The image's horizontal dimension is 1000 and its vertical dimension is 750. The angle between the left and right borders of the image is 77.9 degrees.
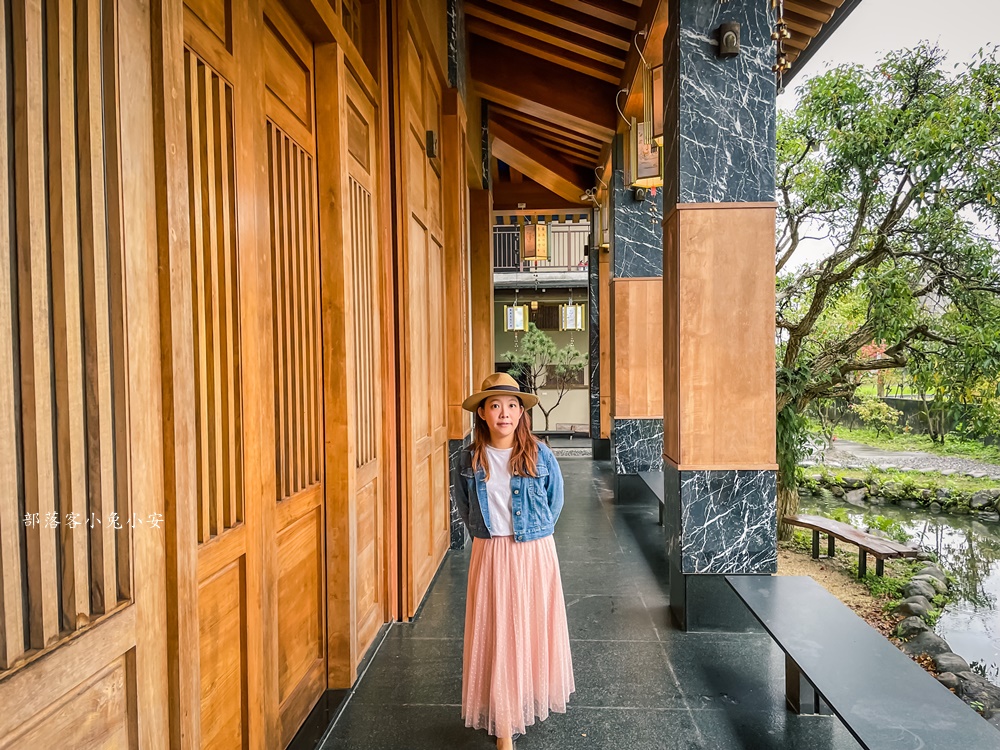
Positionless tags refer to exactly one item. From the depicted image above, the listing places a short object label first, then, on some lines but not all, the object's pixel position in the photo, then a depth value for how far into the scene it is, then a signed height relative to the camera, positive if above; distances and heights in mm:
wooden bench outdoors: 5324 -1679
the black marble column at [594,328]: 9742 +507
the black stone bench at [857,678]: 1721 -1063
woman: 2193 -774
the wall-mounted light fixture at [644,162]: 4238 +1371
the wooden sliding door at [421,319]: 3488 +281
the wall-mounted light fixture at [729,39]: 3168 +1636
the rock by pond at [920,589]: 5241 -2010
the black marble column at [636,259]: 6512 +1058
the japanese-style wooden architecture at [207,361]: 990 +10
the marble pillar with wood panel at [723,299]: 3215 +307
